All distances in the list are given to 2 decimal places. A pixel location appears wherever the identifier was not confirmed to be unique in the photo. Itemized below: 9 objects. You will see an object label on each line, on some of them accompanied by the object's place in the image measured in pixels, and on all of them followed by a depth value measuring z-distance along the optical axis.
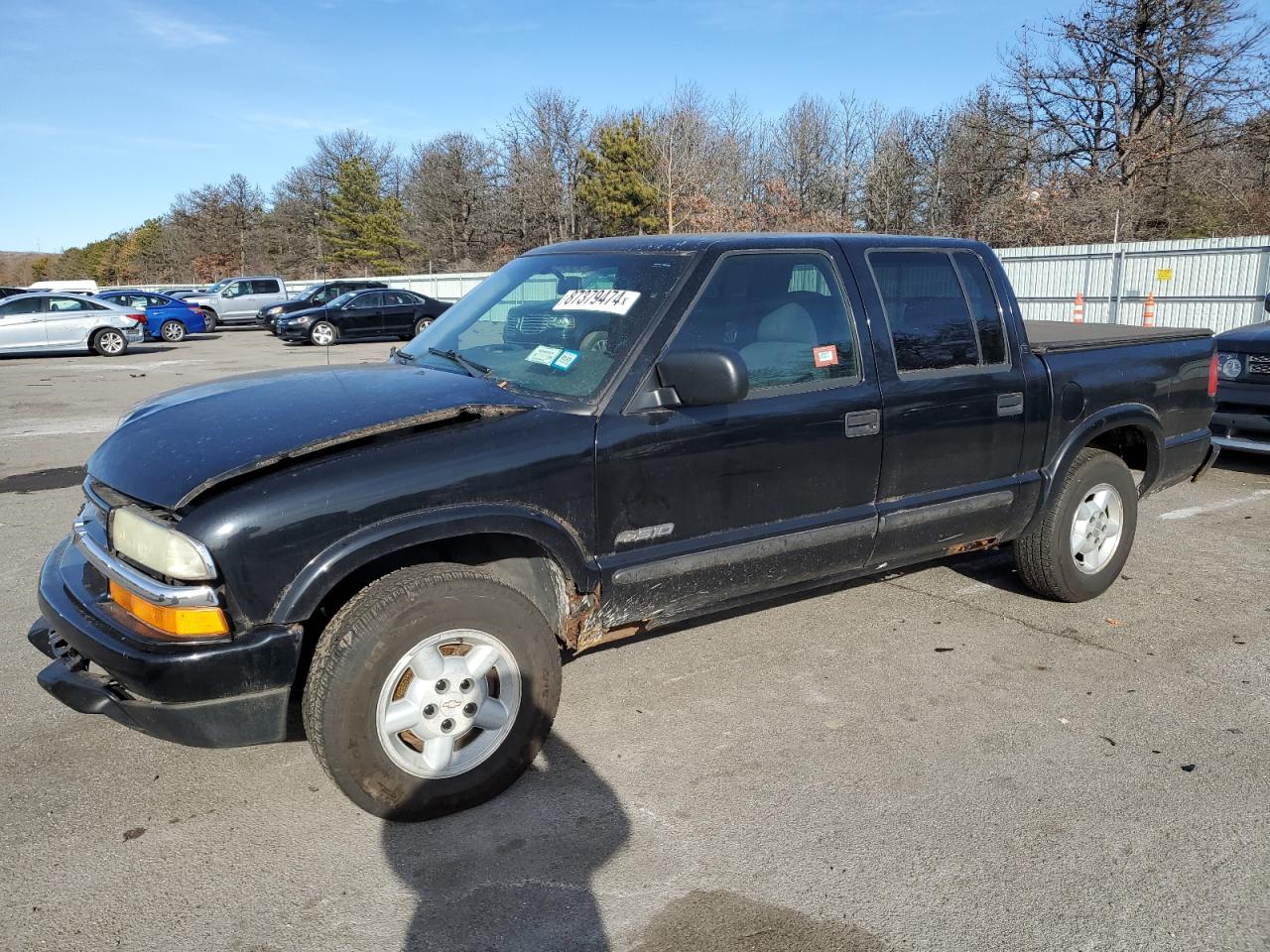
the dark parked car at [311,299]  27.16
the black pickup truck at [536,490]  2.75
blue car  26.48
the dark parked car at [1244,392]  7.92
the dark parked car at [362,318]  24.41
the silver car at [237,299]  31.55
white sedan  21.53
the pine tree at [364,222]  59.12
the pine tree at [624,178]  45.78
